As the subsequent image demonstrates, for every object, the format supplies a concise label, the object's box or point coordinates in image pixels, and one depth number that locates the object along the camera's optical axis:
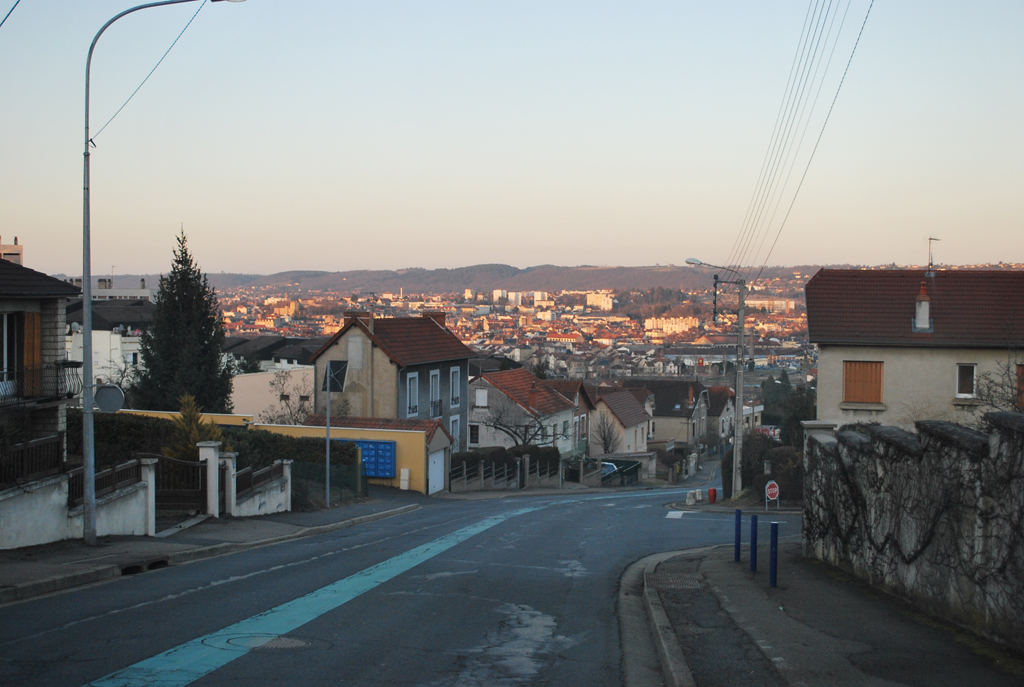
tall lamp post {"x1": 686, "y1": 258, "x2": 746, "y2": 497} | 34.56
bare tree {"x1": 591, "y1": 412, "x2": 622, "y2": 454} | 73.81
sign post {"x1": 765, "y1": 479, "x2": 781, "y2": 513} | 30.89
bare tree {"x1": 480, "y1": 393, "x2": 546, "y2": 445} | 54.34
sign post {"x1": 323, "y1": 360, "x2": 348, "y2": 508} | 26.64
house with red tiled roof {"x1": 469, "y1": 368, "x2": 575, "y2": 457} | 55.00
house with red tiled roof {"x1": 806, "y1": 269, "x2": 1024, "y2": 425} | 29.41
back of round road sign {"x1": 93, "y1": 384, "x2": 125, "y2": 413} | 15.24
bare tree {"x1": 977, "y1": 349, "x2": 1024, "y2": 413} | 19.14
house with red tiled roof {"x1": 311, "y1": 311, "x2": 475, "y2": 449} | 43.09
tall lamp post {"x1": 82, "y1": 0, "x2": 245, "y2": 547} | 14.62
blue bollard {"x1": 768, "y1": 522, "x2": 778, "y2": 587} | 10.90
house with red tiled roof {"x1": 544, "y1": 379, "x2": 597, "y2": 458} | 65.31
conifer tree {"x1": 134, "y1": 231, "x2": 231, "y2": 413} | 42.81
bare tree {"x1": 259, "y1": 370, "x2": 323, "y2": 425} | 48.41
